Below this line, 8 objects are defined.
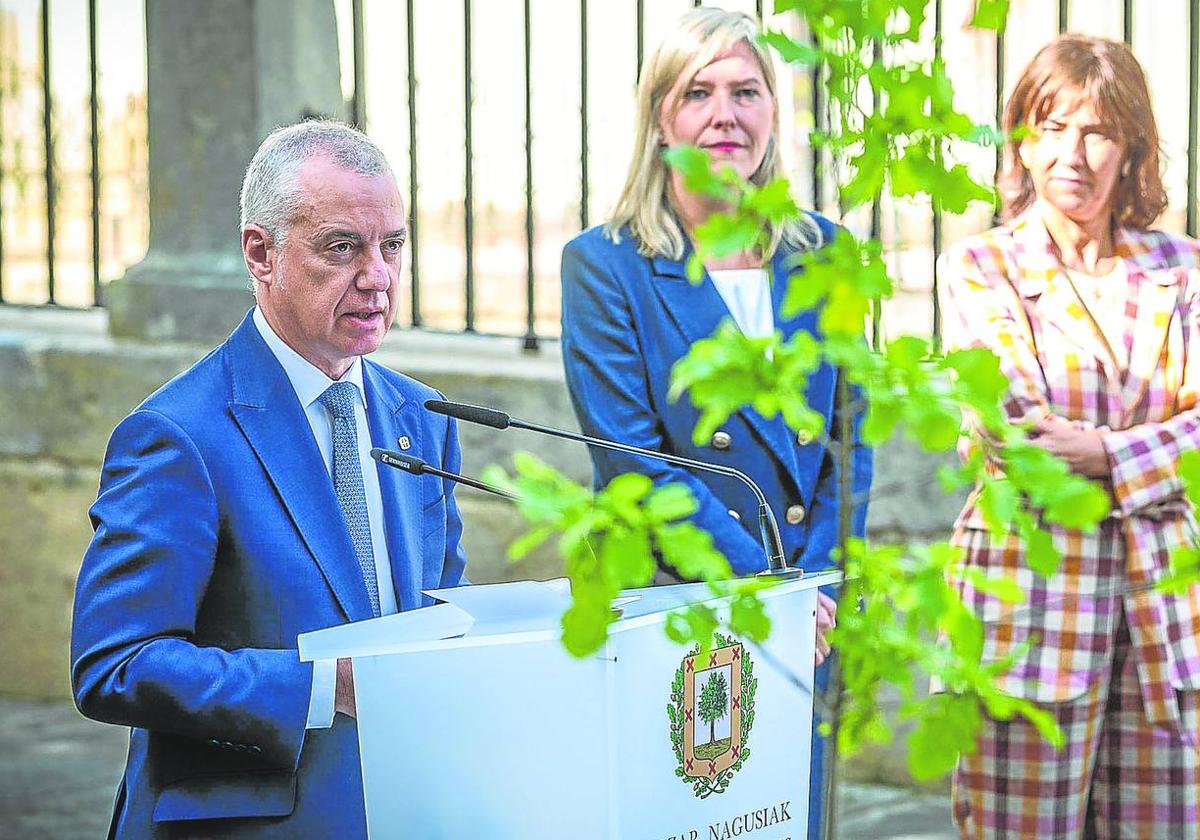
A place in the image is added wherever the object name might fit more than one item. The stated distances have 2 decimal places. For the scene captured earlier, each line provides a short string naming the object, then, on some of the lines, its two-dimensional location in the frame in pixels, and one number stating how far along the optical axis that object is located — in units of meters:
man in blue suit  4.13
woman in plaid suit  6.73
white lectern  3.45
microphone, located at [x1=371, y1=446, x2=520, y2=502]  3.98
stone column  10.98
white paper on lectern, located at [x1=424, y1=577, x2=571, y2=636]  3.66
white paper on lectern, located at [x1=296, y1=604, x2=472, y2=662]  3.48
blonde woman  6.47
